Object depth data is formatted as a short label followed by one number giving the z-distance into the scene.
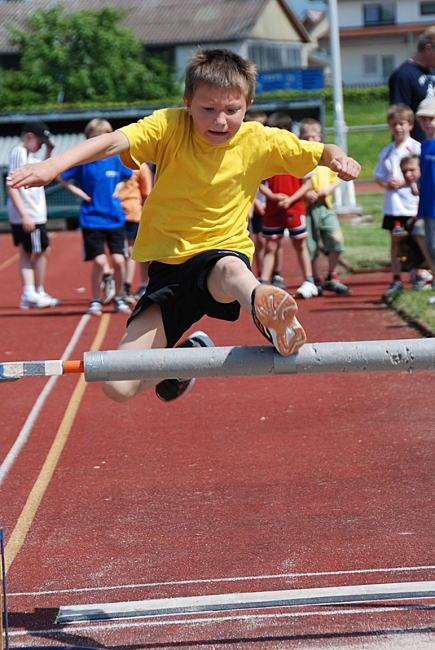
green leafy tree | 46.97
